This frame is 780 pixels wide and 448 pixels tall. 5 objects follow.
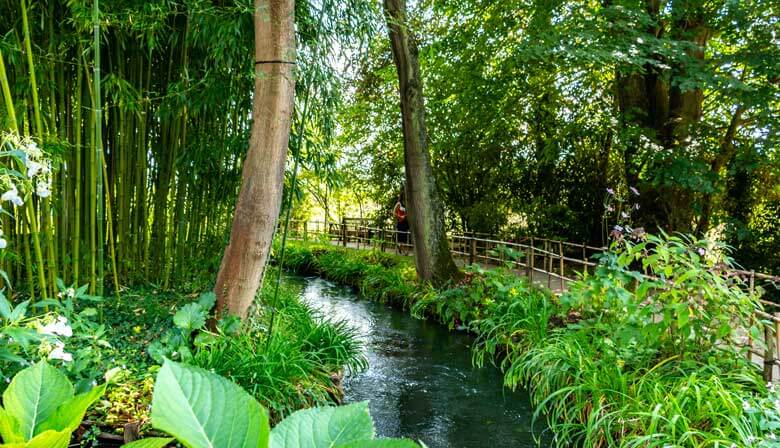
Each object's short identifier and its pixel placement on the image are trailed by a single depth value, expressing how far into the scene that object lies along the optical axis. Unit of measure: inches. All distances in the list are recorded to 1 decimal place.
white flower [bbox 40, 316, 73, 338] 60.4
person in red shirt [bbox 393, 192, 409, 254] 367.9
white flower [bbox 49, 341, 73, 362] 58.7
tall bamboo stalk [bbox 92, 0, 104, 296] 87.3
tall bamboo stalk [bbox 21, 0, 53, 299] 98.7
